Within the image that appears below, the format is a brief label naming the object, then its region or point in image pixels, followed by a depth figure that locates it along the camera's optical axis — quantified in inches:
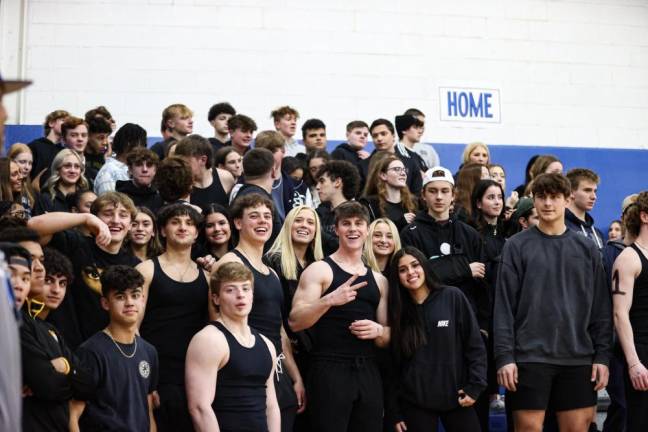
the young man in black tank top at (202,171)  453.3
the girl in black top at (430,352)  387.0
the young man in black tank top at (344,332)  372.2
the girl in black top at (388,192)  472.5
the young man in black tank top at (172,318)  347.4
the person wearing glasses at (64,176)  451.6
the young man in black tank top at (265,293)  365.0
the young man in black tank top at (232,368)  331.5
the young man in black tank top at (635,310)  399.1
